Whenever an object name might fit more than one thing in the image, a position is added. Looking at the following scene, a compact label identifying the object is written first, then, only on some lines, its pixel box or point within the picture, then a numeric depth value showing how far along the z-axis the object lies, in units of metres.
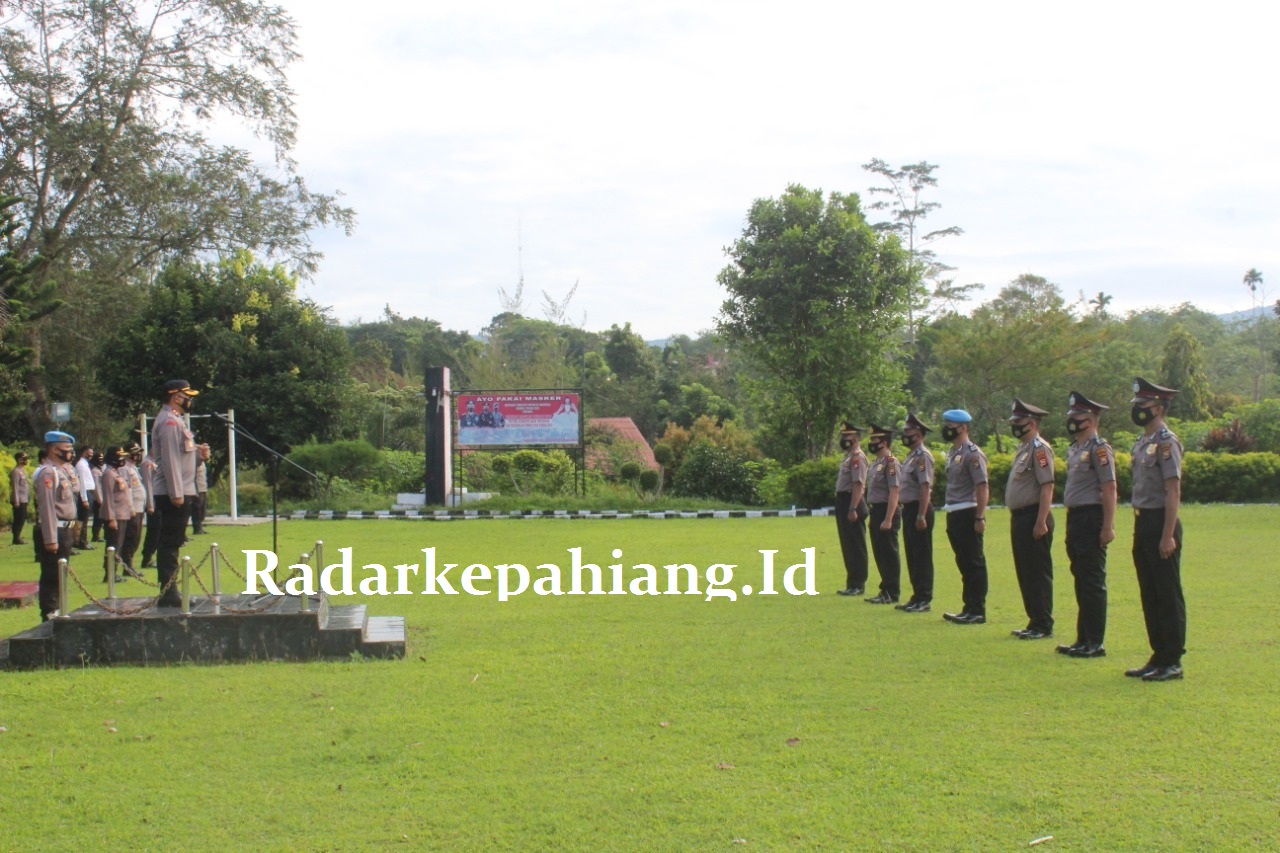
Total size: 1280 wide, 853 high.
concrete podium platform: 6.90
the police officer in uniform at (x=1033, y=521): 7.61
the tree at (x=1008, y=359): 28.81
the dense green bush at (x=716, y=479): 23.73
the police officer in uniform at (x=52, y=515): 8.52
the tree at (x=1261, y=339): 45.31
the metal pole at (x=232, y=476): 19.91
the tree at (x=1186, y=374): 32.22
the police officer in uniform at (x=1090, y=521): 6.95
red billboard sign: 22.89
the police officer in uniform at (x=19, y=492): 15.66
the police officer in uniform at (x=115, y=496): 11.60
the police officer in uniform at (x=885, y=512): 9.58
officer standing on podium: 7.62
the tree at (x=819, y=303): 22.98
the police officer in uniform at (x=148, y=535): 12.47
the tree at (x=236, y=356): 25.33
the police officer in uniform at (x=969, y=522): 8.38
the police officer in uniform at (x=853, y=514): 10.03
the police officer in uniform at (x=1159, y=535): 6.19
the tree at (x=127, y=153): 20.88
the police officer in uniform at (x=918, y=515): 9.07
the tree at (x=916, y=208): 40.31
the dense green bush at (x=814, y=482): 21.94
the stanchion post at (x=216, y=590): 7.22
